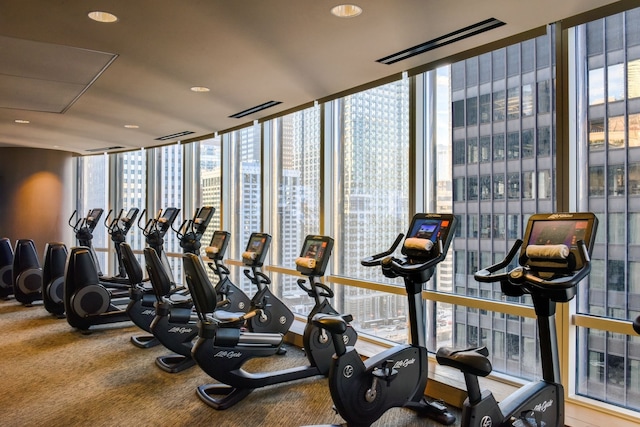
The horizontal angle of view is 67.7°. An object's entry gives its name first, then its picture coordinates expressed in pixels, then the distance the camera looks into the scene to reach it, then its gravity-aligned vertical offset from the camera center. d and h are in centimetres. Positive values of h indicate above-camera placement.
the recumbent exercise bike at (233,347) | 351 -103
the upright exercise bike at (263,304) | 501 -93
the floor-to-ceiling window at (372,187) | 479 +31
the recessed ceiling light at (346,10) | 300 +132
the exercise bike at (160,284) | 442 -63
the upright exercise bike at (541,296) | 233 -43
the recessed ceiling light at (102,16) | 310 +133
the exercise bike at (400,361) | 291 -94
